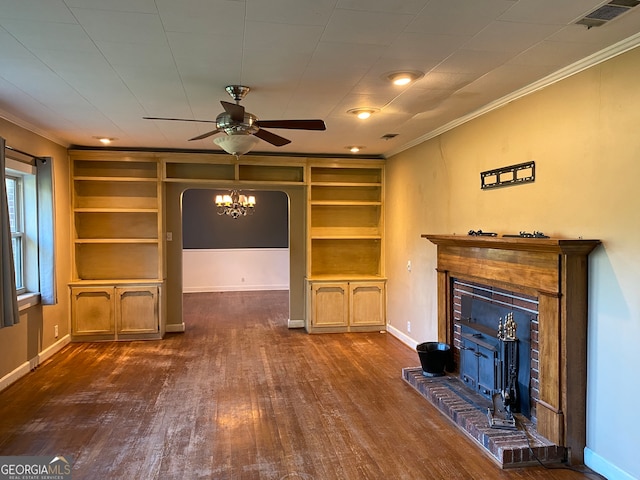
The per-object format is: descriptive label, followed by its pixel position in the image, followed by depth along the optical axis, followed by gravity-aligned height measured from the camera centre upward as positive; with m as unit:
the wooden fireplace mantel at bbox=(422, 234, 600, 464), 2.75 -0.62
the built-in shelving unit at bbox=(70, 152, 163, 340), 5.79 -0.16
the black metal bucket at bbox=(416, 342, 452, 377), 4.10 -1.19
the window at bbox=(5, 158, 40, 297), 4.68 +0.09
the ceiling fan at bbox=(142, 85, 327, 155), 2.99 +0.76
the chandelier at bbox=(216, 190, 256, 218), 8.80 +0.64
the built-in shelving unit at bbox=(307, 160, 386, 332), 6.34 -0.21
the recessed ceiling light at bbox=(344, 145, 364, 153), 5.87 +1.14
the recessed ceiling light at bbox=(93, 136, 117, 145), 5.25 +1.15
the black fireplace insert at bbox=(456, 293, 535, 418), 3.25 -0.92
